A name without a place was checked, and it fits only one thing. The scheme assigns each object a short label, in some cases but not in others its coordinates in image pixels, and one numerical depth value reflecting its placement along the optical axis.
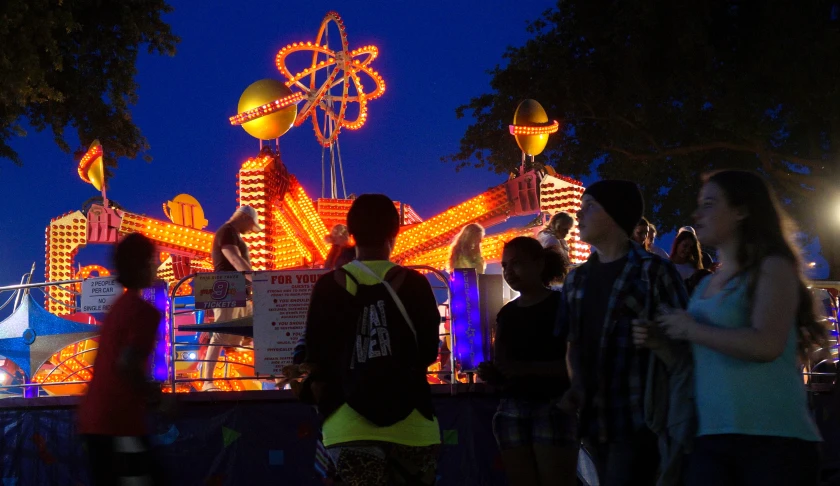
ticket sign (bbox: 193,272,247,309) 8.05
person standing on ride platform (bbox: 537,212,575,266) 9.69
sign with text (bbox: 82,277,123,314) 8.26
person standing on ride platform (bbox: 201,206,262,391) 9.88
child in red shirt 4.66
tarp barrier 7.86
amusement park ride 14.96
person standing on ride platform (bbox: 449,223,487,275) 9.16
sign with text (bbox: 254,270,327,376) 7.96
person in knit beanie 3.98
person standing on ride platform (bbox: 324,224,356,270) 9.82
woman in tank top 3.10
